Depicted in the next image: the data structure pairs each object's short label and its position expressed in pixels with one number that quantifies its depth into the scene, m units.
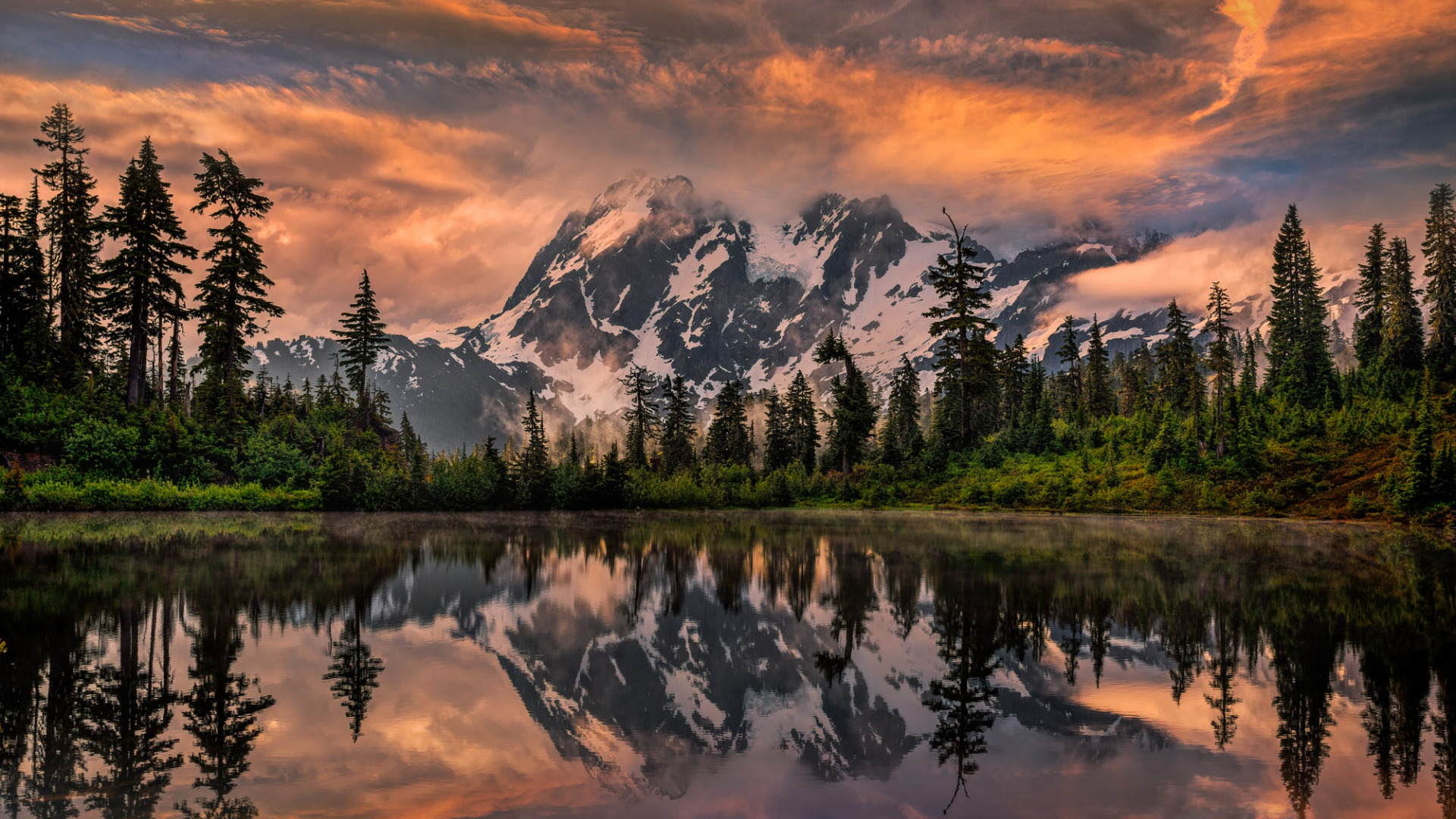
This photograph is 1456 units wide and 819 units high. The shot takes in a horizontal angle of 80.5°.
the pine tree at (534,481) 59.62
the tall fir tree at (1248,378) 56.22
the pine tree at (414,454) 58.62
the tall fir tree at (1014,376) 86.88
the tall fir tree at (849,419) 63.22
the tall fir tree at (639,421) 82.34
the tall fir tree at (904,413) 65.19
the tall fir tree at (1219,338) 66.94
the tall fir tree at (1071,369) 91.17
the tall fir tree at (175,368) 57.47
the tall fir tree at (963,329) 60.47
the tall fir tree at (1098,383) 86.25
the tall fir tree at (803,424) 79.19
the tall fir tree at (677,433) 83.06
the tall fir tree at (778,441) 76.25
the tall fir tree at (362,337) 71.81
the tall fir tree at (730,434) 82.38
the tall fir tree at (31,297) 50.75
